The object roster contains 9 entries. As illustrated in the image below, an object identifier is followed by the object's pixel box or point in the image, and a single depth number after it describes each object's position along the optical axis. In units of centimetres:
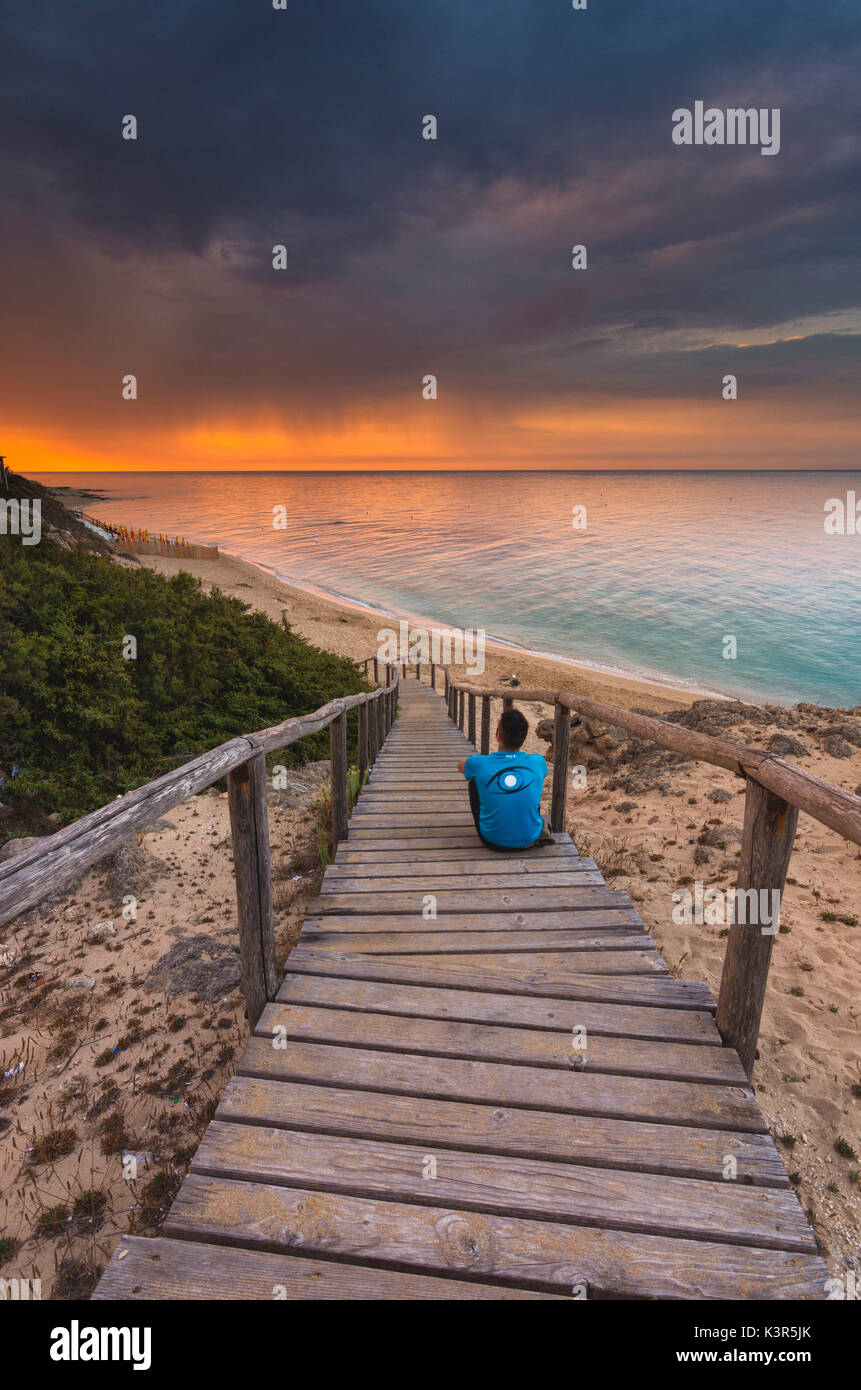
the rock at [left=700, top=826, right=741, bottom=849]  601
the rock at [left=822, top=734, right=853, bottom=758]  814
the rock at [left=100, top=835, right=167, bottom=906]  526
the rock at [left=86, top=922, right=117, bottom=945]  461
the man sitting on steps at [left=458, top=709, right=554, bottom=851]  404
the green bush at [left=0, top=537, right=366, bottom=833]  634
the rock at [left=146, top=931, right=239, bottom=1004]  406
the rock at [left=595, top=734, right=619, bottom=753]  963
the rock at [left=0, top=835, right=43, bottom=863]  495
